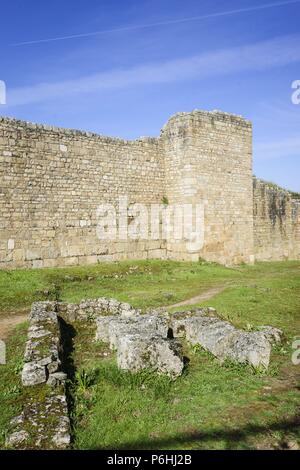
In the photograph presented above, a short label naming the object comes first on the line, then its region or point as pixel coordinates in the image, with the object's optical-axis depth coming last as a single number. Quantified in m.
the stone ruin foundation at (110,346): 3.68
